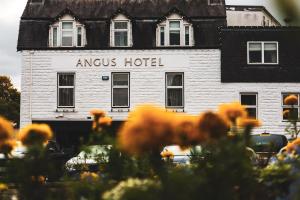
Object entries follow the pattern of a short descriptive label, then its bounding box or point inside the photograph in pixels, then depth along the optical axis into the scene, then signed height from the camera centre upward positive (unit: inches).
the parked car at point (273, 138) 642.2 -52.9
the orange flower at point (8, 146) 155.7 -14.3
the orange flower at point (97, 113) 222.3 -6.7
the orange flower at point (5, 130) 131.1 -8.0
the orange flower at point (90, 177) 190.8 -30.5
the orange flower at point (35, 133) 152.6 -10.3
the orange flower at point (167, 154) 288.5 -31.1
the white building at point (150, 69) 1117.7 +57.1
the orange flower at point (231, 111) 142.8 -3.9
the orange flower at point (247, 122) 152.4 -7.2
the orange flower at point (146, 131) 96.3 -6.2
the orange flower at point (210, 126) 118.7 -6.5
